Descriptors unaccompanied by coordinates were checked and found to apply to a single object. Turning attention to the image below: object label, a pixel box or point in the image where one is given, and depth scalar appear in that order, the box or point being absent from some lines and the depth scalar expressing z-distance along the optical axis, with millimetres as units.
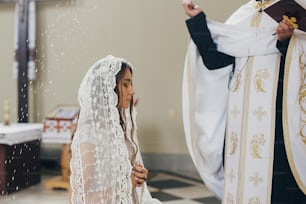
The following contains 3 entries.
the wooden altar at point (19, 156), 4320
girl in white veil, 1857
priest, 2256
